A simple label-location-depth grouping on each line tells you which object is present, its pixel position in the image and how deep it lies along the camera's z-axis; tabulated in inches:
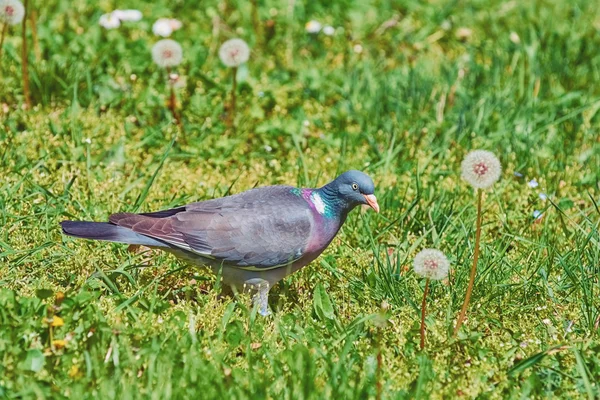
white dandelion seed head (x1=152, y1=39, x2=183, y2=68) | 410.3
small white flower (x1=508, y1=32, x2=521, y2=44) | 506.6
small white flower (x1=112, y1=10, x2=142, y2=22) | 488.3
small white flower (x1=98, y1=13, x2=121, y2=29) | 480.1
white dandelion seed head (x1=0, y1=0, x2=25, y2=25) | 389.7
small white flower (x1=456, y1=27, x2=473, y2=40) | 521.7
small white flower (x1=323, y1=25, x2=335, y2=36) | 514.0
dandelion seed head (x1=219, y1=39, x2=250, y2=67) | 406.0
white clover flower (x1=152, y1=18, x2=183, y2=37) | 485.4
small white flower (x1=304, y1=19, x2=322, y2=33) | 511.1
